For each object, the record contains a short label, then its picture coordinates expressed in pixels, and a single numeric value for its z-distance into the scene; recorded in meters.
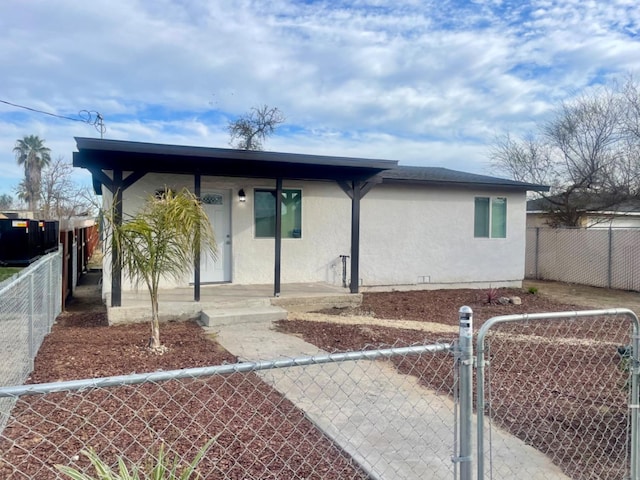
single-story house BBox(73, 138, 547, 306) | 8.09
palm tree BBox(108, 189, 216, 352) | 5.62
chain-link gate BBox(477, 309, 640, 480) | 2.56
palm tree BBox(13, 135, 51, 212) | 39.67
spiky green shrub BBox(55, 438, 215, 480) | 1.67
